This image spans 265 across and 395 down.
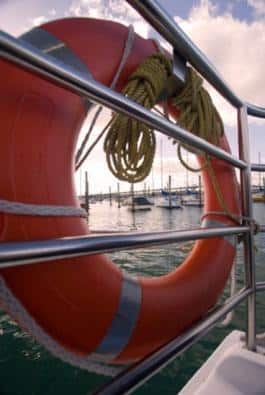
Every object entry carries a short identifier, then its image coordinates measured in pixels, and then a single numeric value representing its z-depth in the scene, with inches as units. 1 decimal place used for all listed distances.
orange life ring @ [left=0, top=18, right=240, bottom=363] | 19.3
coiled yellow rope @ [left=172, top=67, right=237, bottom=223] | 32.9
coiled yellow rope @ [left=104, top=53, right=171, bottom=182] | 27.1
